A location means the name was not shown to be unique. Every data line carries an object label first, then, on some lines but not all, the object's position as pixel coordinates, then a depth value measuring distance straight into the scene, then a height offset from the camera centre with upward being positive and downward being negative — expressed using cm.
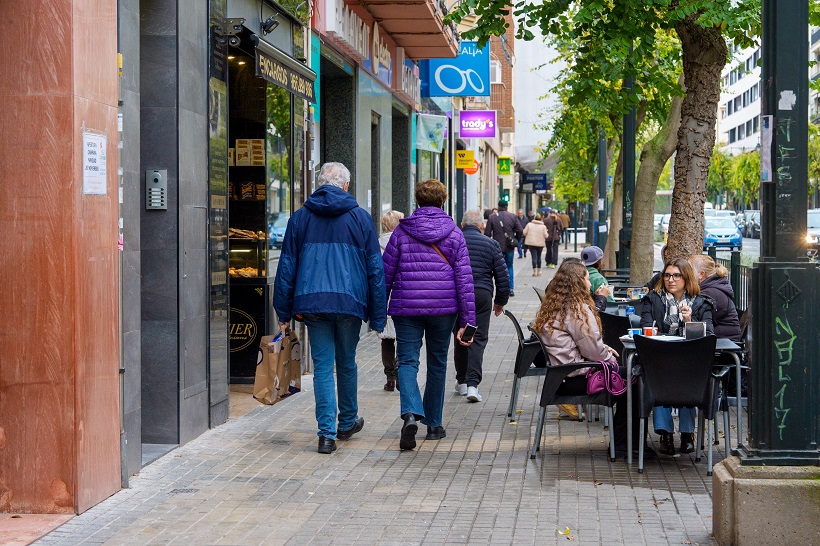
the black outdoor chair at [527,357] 896 -102
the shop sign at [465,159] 3005 +159
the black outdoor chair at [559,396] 786 -114
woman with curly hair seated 816 -72
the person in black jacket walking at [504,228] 2356 -12
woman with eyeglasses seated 841 -58
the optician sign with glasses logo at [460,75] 2245 +279
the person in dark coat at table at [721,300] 884 -59
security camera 1045 +174
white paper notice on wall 627 +31
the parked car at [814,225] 3962 -13
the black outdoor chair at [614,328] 926 -83
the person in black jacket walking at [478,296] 1056 -67
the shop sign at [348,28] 1332 +233
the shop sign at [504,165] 4568 +218
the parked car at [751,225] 6319 -20
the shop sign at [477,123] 2869 +239
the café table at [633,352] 764 -85
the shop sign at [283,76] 962 +126
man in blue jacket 809 -39
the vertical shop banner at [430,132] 2228 +170
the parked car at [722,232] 4981 -46
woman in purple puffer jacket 839 -46
